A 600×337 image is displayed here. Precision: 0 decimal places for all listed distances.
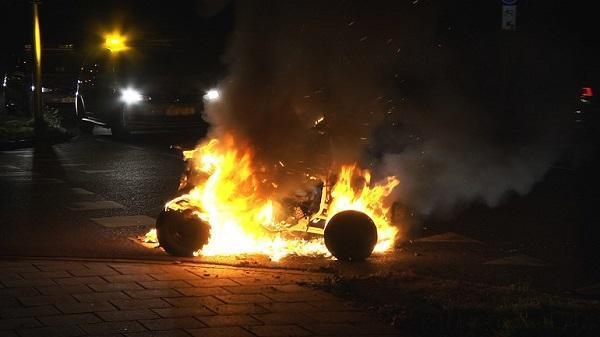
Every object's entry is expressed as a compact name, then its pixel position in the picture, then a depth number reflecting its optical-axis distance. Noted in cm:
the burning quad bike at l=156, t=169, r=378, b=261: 770
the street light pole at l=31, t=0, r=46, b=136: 1981
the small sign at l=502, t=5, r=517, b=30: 1961
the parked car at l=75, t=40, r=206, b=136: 2070
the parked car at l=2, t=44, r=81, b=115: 2570
